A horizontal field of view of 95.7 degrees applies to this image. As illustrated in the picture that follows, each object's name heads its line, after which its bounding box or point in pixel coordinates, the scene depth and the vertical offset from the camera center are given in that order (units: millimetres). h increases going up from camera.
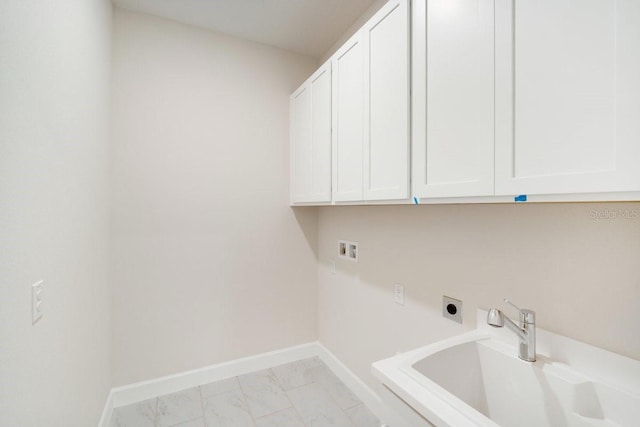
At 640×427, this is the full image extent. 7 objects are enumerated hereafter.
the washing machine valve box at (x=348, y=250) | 2213 -308
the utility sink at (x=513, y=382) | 839 -558
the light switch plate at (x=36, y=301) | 930 -296
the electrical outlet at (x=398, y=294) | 1763 -510
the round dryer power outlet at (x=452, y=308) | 1412 -485
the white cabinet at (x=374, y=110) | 1282 +520
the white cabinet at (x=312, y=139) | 1945 +541
